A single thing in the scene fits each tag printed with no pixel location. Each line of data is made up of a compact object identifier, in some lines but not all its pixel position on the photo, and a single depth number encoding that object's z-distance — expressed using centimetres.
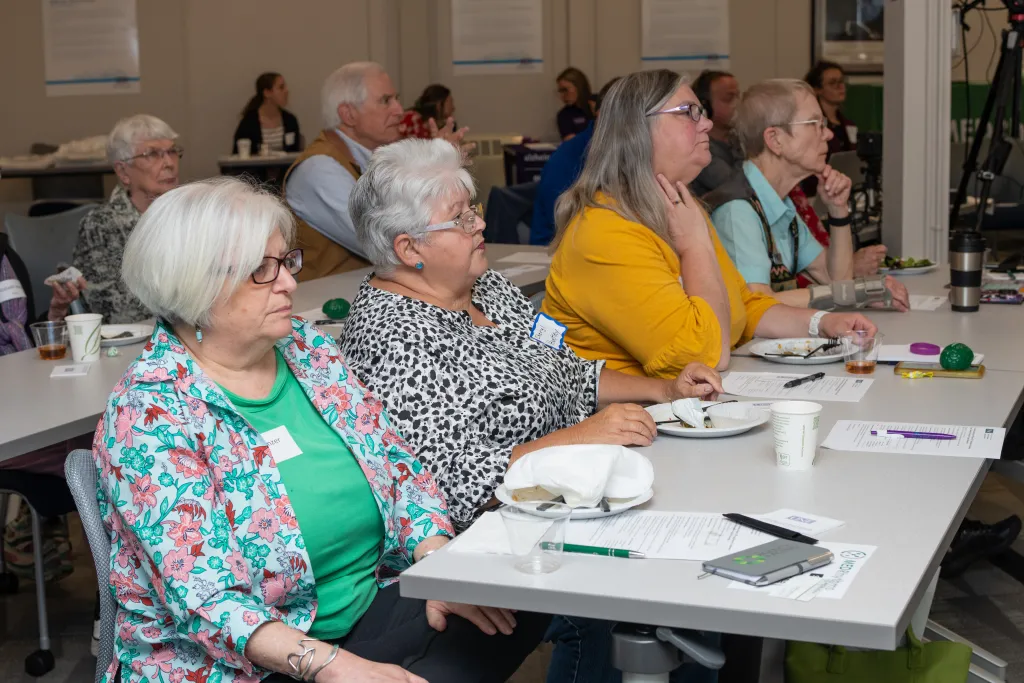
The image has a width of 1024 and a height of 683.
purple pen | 199
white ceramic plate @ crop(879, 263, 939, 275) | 409
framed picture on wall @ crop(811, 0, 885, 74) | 986
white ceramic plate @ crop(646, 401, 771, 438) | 205
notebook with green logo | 139
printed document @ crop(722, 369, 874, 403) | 236
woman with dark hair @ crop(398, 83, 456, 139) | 899
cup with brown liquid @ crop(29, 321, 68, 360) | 294
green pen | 149
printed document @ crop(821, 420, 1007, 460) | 193
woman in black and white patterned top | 208
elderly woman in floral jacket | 161
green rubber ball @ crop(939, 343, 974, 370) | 249
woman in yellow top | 262
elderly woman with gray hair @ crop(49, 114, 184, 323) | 387
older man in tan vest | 445
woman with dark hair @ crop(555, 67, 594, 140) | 952
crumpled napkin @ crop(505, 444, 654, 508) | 164
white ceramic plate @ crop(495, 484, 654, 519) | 164
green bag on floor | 217
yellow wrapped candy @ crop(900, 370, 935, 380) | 250
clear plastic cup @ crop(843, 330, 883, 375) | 256
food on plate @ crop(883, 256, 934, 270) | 410
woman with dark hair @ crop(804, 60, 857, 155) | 858
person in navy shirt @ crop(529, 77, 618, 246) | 492
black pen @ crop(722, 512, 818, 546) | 152
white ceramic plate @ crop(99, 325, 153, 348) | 307
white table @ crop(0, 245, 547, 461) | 228
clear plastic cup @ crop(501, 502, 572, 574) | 147
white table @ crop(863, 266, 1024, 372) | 272
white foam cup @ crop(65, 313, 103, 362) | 287
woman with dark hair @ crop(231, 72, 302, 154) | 923
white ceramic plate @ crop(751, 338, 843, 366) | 266
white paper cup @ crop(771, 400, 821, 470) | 183
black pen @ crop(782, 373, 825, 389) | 244
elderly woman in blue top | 341
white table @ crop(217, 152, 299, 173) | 872
